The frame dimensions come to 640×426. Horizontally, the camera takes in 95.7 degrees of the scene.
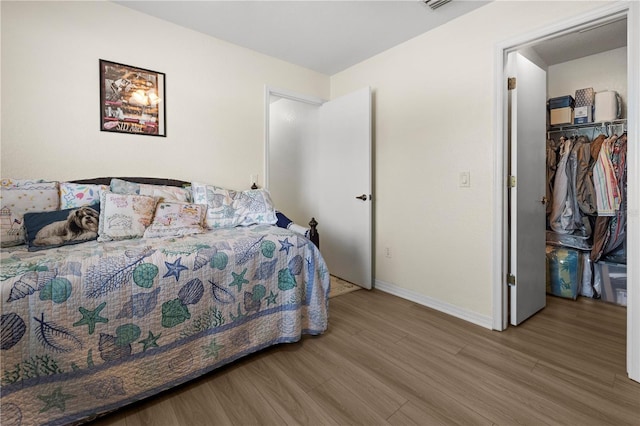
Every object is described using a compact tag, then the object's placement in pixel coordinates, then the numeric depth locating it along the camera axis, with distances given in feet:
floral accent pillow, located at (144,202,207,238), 6.01
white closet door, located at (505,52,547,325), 7.09
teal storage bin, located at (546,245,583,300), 9.03
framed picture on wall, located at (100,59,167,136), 7.00
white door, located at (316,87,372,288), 9.65
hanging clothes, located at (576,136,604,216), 9.06
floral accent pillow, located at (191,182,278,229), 7.09
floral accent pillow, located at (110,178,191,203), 6.64
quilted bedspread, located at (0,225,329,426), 3.70
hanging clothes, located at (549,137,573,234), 9.39
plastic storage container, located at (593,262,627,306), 8.64
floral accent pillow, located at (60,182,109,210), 6.07
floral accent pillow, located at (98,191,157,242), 5.69
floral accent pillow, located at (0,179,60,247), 5.20
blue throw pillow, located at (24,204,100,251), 5.10
